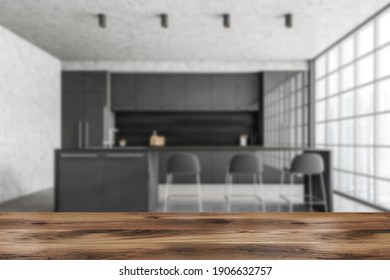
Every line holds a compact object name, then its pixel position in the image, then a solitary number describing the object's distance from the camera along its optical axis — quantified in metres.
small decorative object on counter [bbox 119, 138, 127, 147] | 7.36
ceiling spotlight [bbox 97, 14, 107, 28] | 4.61
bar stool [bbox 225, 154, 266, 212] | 4.11
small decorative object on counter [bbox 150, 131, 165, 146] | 7.39
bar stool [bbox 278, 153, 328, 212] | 3.92
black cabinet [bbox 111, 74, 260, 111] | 7.19
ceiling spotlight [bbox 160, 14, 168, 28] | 4.61
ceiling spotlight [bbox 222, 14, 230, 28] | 4.60
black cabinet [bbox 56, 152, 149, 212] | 3.96
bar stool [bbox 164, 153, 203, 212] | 4.02
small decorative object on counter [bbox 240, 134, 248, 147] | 7.49
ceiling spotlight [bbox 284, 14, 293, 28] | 4.58
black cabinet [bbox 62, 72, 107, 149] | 6.99
